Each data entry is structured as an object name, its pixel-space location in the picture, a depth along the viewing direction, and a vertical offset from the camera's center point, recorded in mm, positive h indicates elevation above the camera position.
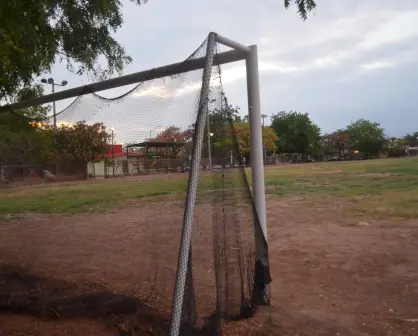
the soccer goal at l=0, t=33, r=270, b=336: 3043 -247
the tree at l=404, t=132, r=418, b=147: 110262 +4047
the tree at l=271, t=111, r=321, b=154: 79188 +4788
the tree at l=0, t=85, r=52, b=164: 5465 +532
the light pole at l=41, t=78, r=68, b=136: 5550 +1504
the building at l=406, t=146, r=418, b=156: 84069 +488
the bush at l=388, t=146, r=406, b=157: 79500 +404
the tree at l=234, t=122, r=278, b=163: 64188 +3491
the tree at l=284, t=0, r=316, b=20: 3301 +1263
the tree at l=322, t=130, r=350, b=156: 91500 +2915
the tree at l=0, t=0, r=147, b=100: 3691 +1805
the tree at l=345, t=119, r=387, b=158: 83000 +4106
